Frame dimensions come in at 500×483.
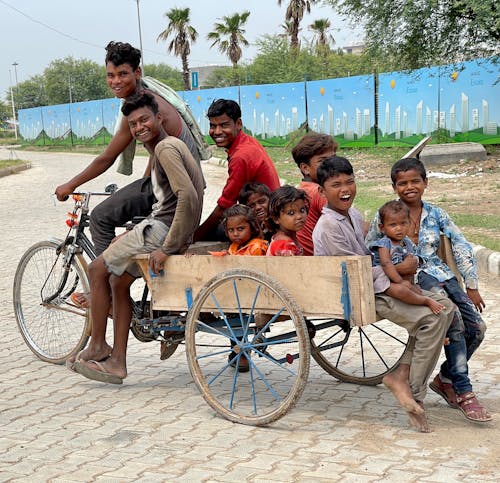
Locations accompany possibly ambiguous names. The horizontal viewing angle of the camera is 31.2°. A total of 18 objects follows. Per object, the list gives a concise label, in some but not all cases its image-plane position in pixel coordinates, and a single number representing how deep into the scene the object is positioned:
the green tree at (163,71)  112.47
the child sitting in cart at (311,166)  4.98
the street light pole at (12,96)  94.84
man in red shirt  5.31
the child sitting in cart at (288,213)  4.88
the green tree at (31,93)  99.25
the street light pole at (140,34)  55.59
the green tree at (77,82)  91.00
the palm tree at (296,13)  56.69
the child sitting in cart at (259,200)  5.25
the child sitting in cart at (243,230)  5.07
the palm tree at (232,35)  62.00
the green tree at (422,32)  20.98
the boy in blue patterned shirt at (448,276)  4.64
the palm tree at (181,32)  64.31
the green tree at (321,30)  59.42
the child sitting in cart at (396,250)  4.42
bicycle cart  4.50
